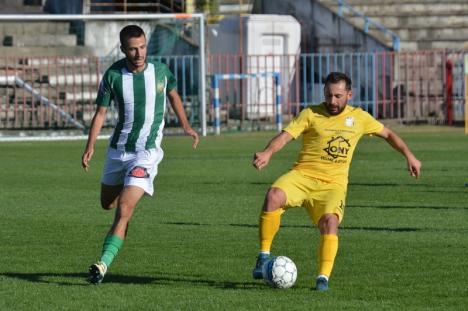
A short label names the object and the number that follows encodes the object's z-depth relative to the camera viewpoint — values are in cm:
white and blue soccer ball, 1750
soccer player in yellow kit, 1795
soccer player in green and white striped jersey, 1897
